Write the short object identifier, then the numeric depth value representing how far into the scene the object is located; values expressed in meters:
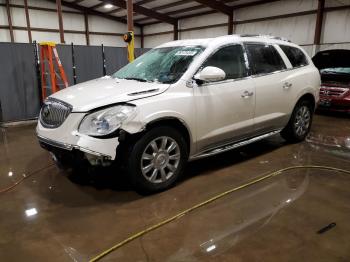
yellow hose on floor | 2.12
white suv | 2.61
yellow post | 5.92
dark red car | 6.77
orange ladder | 6.17
